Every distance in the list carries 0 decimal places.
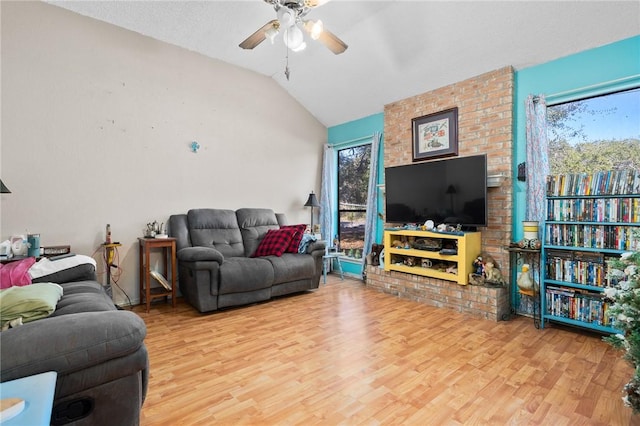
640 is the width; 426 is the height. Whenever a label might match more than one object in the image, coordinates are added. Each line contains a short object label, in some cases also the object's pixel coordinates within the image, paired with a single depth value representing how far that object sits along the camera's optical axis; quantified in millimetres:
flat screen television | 3261
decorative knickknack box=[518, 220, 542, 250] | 2895
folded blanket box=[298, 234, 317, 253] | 4020
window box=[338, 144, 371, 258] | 5059
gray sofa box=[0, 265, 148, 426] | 1082
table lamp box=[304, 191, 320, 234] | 4898
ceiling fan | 2124
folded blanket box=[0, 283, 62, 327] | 1321
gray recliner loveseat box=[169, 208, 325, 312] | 3125
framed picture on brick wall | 3707
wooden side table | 3252
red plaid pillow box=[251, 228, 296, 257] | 3900
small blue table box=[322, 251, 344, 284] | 4574
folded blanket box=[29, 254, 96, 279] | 2193
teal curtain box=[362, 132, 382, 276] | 4594
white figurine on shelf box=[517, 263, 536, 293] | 2955
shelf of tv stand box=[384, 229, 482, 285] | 3238
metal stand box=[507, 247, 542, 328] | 2939
